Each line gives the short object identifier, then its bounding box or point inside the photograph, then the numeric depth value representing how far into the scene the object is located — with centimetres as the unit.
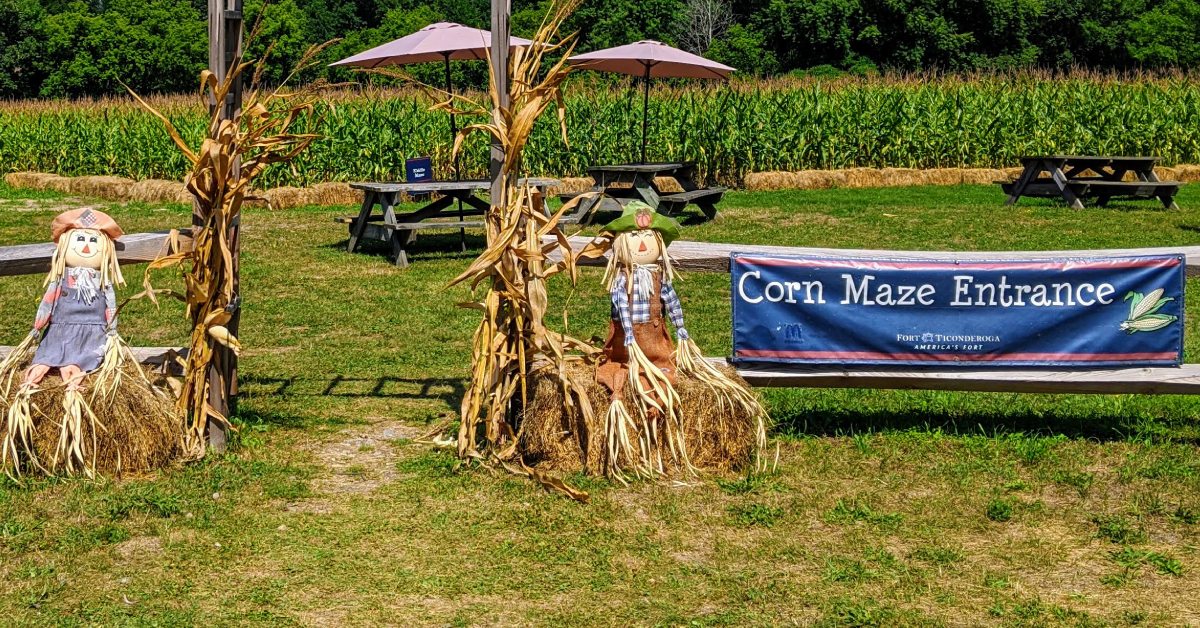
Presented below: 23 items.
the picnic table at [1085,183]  1566
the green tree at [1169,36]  5112
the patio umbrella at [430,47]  1302
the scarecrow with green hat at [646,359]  570
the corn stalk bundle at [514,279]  572
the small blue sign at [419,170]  1321
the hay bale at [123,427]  557
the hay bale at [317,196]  1636
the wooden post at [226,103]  586
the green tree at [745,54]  5128
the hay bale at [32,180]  1942
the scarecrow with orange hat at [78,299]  573
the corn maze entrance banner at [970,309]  601
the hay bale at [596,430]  576
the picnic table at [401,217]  1204
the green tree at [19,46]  5347
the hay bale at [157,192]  1717
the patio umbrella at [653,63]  1598
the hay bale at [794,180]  1855
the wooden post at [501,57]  586
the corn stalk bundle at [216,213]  575
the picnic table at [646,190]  1471
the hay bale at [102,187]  1781
